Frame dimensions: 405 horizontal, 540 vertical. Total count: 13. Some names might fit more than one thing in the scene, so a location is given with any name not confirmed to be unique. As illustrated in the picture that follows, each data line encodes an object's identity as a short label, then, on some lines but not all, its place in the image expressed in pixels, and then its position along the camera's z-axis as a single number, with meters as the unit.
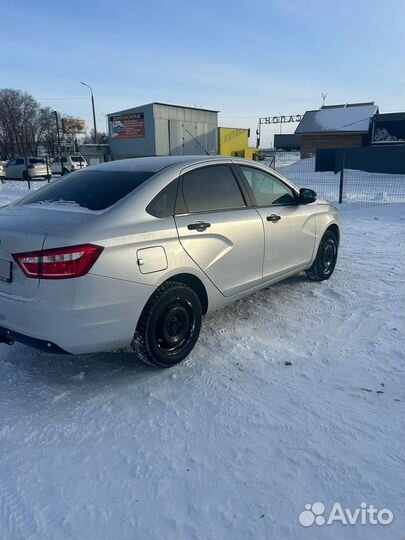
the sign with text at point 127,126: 34.97
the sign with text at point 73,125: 73.71
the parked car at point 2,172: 27.09
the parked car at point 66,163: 29.89
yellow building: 38.66
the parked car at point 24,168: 26.66
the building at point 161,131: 34.25
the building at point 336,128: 35.35
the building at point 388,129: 31.00
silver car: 2.60
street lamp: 38.69
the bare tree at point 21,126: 66.19
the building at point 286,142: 66.01
